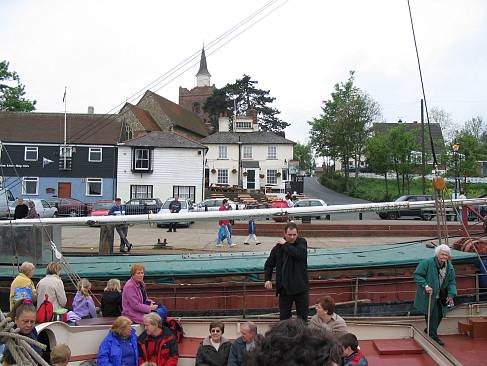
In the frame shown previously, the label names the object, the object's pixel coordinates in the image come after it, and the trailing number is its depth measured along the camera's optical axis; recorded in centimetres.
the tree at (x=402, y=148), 3994
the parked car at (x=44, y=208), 2320
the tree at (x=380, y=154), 4062
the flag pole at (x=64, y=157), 3709
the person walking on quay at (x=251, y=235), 1664
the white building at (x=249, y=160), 4816
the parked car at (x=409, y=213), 2578
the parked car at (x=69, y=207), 2670
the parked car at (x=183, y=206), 2438
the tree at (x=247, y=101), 6862
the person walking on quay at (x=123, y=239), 1374
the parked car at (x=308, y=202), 2463
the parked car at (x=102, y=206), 2614
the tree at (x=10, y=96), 4578
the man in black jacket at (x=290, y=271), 616
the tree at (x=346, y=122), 4431
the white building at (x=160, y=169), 3725
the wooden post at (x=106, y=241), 1227
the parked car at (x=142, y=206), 2575
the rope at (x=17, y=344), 271
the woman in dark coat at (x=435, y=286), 662
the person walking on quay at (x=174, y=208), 2031
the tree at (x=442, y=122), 4629
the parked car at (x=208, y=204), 2579
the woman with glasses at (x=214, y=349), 567
